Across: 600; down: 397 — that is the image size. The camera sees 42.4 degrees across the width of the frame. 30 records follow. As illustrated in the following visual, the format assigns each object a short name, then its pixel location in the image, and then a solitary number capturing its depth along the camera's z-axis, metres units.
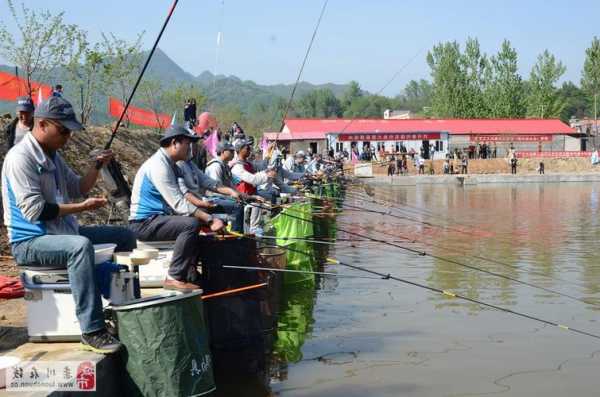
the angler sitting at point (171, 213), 5.80
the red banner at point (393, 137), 51.03
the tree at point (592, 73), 71.88
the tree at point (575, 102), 118.81
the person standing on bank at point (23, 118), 6.95
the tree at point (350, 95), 145.00
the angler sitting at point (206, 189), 6.53
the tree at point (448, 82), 73.88
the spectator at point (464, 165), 43.94
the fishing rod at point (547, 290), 9.25
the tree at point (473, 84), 73.00
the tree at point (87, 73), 24.16
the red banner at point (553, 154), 47.56
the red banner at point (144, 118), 22.38
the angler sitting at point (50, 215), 4.47
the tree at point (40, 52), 21.16
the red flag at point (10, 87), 14.70
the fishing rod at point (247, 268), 6.00
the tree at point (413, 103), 162.25
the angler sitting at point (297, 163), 19.26
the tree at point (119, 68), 27.44
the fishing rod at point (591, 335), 6.63
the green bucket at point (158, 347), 4.46
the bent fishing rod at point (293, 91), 11.91
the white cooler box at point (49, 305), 4.67
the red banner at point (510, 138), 53.72
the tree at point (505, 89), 71.31
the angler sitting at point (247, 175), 10.16
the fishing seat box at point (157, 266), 6.22
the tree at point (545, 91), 70.50
